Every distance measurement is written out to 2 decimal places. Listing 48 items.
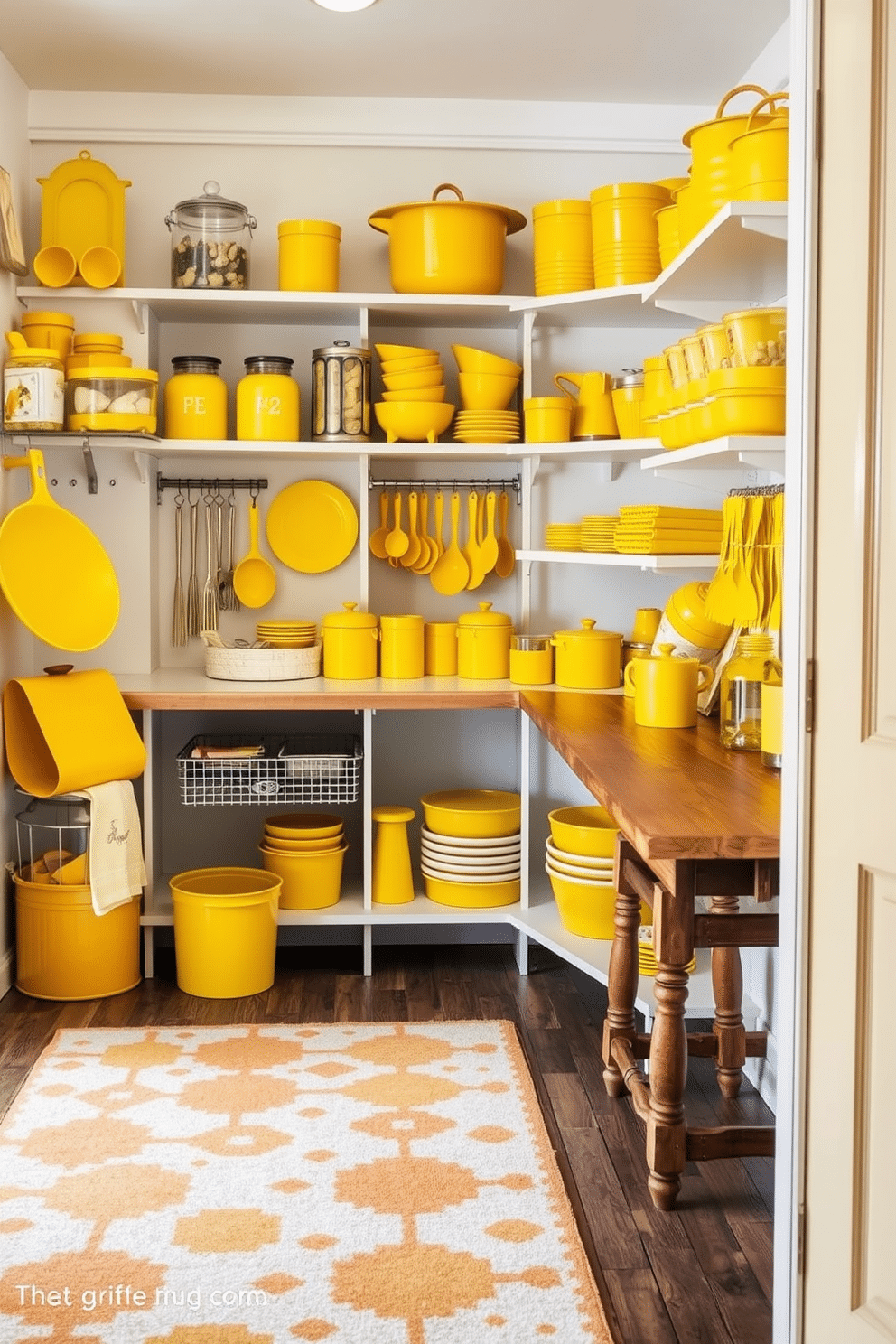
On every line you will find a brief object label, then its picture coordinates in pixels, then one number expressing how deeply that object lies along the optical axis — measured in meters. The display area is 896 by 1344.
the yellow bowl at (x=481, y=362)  3.87
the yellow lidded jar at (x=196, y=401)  3.86
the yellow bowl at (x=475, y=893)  3.84
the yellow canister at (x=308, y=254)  3.79
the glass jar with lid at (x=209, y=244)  3.78
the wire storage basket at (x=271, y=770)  3.77
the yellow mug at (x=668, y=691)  3.02
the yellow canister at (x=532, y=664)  3.83
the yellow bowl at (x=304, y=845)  3.84
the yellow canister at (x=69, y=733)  3.45
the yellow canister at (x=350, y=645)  3.89
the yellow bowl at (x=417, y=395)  3.85
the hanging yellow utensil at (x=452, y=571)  4.12
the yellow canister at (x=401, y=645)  3.91
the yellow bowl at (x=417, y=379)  3.85
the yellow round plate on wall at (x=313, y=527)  4.11
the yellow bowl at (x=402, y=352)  3.85
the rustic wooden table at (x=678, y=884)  2.08
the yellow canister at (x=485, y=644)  3.92
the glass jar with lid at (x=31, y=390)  3.57
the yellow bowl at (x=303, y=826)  3.85
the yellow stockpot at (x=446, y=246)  3.74
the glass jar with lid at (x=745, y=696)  2.71
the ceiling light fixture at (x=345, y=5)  3.21
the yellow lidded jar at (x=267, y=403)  3.84
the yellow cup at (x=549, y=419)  3.80
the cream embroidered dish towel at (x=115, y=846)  3.46
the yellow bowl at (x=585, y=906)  3.48
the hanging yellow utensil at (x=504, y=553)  4.11
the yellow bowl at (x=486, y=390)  3.89
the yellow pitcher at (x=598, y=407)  3.81
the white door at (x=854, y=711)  1.58
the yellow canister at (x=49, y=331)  3.73
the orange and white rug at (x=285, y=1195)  2.08
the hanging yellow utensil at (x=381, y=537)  4.11
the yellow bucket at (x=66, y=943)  3.54
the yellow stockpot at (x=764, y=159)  2.33
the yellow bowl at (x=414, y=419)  3.84
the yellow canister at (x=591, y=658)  3.76
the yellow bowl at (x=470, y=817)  3.83
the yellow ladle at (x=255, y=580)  4.09
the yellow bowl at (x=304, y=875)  3.80
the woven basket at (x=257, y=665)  3.79
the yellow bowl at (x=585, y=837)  3.46
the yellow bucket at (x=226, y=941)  3.56
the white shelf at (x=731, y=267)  2.27
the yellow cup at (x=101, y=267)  3.73
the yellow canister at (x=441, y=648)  4.00
